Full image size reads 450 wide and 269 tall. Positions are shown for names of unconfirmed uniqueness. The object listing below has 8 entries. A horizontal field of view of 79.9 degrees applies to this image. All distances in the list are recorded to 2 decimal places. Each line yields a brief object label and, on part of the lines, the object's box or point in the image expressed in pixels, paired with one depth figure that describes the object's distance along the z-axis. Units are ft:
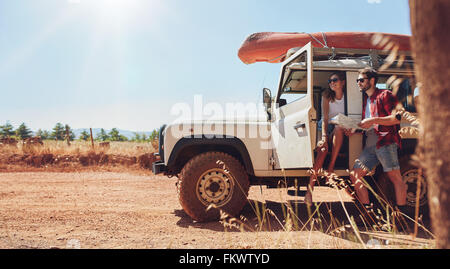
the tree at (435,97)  3.18
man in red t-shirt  10.95
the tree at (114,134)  132.28
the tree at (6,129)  134.69
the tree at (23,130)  159.43
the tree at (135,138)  110.37
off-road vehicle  12.32
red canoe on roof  15.08
